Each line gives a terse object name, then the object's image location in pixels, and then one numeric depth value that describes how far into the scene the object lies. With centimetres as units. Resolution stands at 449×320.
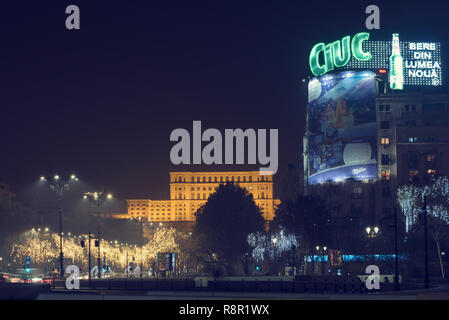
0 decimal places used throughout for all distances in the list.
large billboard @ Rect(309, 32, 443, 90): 16162
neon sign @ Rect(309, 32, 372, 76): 15900
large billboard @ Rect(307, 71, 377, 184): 15775
